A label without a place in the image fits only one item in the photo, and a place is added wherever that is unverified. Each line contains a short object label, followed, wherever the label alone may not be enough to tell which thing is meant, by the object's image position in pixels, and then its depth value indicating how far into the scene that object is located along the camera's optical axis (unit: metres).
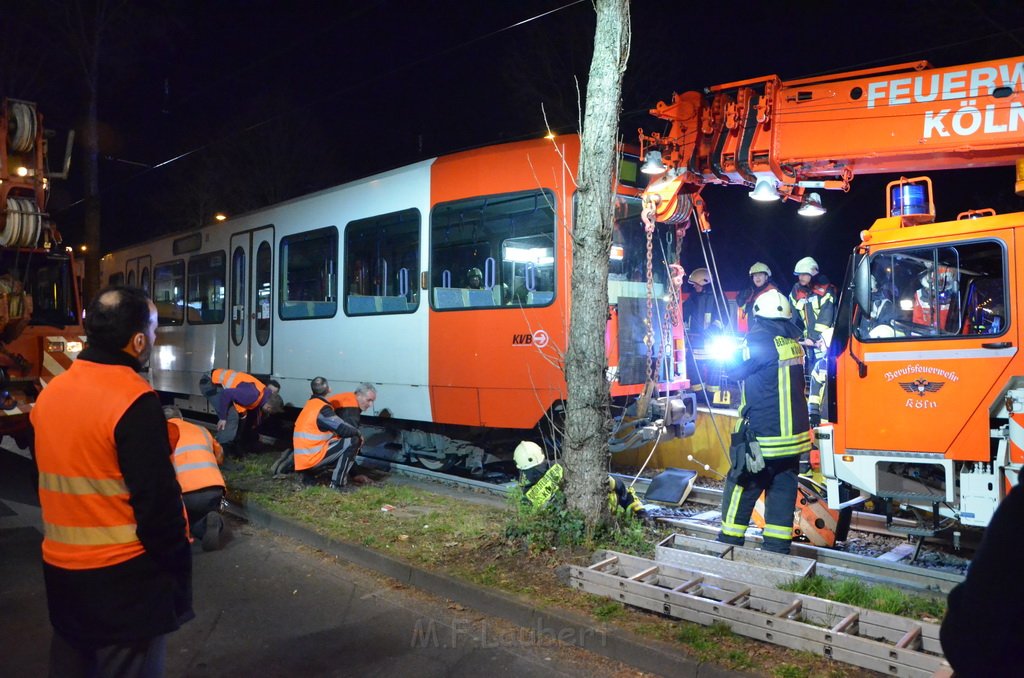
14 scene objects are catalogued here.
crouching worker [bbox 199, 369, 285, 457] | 9.45
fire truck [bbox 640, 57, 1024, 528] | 5.09
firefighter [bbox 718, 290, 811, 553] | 5.59
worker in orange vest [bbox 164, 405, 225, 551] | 6.16
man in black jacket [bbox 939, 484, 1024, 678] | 1.46
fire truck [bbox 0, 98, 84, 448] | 9.06
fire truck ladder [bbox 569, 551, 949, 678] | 3.67
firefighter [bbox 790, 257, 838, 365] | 9.16
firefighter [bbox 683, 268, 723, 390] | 9.45
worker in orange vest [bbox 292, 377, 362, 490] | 8.18
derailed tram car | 7.76
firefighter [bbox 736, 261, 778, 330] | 7.66
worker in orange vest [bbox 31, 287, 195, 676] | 2.38
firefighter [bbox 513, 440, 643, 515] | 5.83
